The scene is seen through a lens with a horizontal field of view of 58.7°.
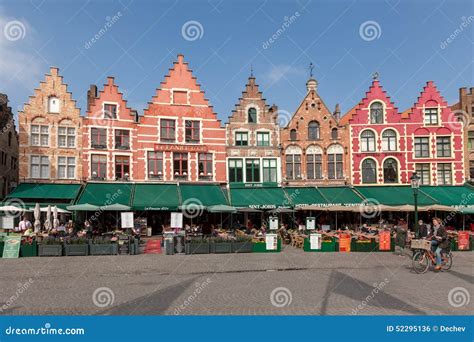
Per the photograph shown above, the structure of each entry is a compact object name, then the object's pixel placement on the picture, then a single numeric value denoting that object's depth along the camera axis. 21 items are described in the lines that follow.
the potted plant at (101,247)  18.78
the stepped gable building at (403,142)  30.91
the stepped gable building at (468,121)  31.91
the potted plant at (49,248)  18.27
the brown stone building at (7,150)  29.56
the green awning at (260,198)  26.64
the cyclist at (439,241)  13.77
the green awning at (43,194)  25.75
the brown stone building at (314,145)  30.69
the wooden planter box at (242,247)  19.78
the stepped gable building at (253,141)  30.28
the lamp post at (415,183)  18.81
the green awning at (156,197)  25.62
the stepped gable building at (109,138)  28.39
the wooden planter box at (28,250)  18.16
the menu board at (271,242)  20.09
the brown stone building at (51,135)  27.41
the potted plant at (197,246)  19.30
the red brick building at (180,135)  29.30
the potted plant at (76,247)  18.47
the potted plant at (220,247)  19.62
